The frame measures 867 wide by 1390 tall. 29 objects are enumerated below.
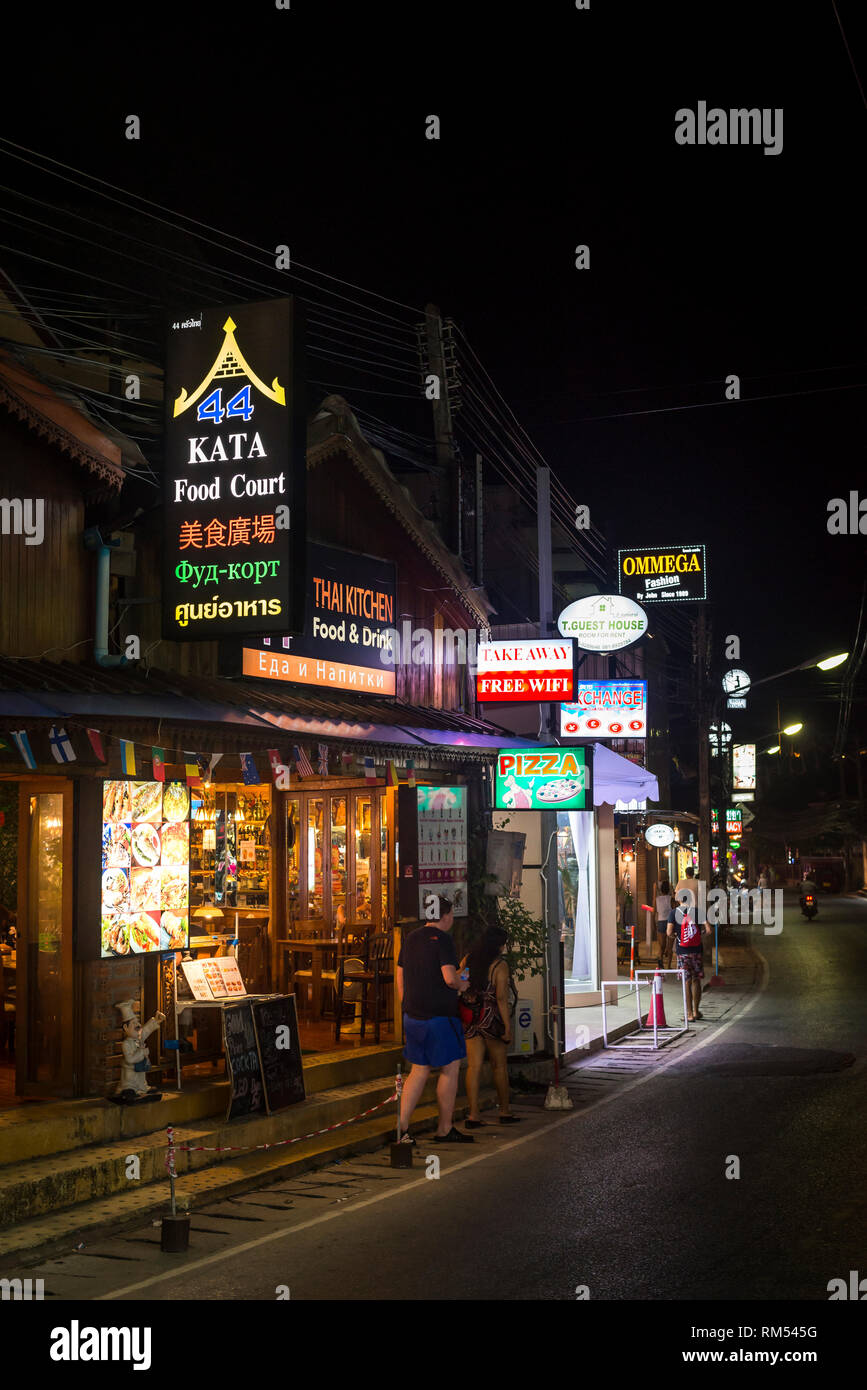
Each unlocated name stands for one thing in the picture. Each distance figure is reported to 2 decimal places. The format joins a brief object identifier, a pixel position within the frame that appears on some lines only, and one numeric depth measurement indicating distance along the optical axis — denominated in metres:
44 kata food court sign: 11.23
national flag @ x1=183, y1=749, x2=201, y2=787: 11.56
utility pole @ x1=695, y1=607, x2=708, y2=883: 33.47
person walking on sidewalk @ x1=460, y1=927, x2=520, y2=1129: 12.42
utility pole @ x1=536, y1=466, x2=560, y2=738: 17.72
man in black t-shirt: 11.35
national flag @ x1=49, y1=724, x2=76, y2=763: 9.70
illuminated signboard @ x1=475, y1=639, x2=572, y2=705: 16.78
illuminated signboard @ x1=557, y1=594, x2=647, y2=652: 21.33
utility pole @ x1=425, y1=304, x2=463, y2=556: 17.98
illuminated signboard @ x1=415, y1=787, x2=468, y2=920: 15.01
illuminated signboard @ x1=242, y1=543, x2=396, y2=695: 13.71
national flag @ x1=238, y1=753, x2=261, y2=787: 11.82
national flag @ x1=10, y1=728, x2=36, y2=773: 9.38
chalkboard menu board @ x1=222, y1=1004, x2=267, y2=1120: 10.95
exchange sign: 22.48
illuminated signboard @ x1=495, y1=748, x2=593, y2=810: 16.03
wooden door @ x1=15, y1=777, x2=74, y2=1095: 10.75
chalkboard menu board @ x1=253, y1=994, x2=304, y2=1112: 11.38
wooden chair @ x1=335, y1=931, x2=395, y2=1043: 14.63
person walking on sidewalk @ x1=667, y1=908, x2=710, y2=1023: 19.55
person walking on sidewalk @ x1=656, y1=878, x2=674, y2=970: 26.05
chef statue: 10.46
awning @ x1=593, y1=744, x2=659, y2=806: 21.16
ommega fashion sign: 28.53
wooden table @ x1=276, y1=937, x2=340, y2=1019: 15.53
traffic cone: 17.52
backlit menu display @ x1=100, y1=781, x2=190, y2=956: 10.99
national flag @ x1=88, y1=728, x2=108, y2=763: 9.94
